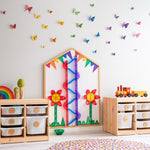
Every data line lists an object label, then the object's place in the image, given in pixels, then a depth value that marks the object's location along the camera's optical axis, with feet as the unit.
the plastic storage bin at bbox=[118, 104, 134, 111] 13.17
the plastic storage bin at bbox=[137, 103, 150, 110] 13.51
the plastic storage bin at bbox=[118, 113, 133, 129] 13.08
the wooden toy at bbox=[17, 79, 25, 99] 12.42
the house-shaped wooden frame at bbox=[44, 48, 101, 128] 13.46
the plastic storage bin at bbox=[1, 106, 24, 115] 11.54
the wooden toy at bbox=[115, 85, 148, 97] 13.66
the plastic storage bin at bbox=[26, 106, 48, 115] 11.91
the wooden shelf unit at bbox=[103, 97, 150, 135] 13.00
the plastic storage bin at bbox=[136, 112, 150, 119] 13.46
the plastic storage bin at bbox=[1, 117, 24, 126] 11.50
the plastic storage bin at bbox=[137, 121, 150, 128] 13.39
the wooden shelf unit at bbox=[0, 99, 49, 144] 11.47
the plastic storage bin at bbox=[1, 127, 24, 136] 11.51
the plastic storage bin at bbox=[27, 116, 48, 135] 11.80
